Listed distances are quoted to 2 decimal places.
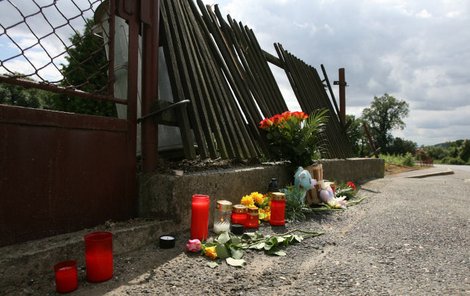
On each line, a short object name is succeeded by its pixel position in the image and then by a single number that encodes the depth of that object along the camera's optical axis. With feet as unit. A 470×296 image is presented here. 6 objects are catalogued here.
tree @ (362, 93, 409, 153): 186.39
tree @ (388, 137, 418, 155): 161.11
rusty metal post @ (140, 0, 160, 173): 8.43
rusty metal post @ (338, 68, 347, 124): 25.64
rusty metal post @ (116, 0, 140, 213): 8.05
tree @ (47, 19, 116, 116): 22.20
